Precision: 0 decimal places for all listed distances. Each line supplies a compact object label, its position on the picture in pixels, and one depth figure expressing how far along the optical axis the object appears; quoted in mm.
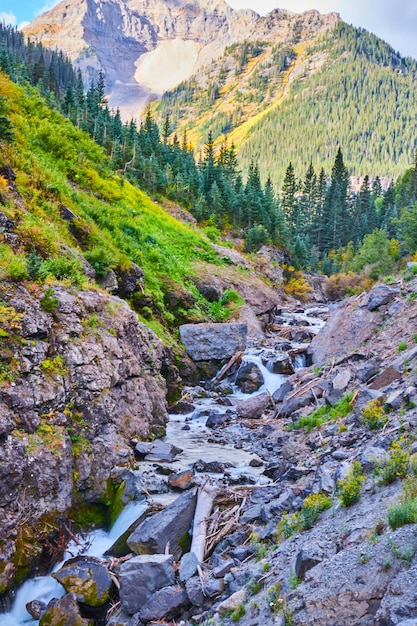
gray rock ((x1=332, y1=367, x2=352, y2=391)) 15297
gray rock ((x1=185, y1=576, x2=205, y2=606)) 7473
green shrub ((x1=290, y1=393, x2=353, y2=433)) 13949
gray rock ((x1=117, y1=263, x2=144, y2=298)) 20281
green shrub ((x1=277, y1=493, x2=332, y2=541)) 7986
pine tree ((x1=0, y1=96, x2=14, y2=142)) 18484
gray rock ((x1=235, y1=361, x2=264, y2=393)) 22406
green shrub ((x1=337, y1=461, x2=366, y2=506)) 7703
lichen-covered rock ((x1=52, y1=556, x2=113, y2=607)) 8508
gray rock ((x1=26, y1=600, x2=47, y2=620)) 8523
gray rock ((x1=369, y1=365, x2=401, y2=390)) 13445
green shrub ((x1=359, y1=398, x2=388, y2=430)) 11281
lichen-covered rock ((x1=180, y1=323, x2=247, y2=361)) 23656
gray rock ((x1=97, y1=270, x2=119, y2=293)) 18406
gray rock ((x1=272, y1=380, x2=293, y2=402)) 18828
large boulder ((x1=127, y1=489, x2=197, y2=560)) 9125
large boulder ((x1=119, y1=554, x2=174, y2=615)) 7961
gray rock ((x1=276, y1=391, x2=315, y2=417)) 16531
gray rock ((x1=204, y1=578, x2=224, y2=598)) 7527
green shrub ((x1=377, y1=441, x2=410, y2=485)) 7707
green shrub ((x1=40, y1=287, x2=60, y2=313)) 12469
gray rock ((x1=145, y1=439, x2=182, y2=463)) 13867
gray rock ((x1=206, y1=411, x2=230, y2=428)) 17969
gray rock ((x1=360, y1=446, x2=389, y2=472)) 8523
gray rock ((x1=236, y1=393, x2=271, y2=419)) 18641
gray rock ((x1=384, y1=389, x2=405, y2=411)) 11625
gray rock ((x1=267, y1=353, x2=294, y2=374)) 23234
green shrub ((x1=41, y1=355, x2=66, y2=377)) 11500
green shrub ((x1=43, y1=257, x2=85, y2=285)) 14266
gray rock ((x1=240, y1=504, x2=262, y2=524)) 9594
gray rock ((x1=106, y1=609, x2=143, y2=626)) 7652
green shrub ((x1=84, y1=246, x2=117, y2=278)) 18031
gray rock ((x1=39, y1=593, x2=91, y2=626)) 8141
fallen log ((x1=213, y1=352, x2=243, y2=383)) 23639
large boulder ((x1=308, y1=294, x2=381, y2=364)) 19078
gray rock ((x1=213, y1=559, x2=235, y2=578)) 7961
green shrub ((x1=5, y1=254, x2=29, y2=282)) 12078
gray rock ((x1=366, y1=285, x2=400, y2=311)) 19561
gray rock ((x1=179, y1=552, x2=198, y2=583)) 8125
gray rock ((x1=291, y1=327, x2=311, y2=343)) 29111
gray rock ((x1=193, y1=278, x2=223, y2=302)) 29125
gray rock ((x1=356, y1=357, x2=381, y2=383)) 14914
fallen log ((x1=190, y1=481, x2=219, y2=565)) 8992
